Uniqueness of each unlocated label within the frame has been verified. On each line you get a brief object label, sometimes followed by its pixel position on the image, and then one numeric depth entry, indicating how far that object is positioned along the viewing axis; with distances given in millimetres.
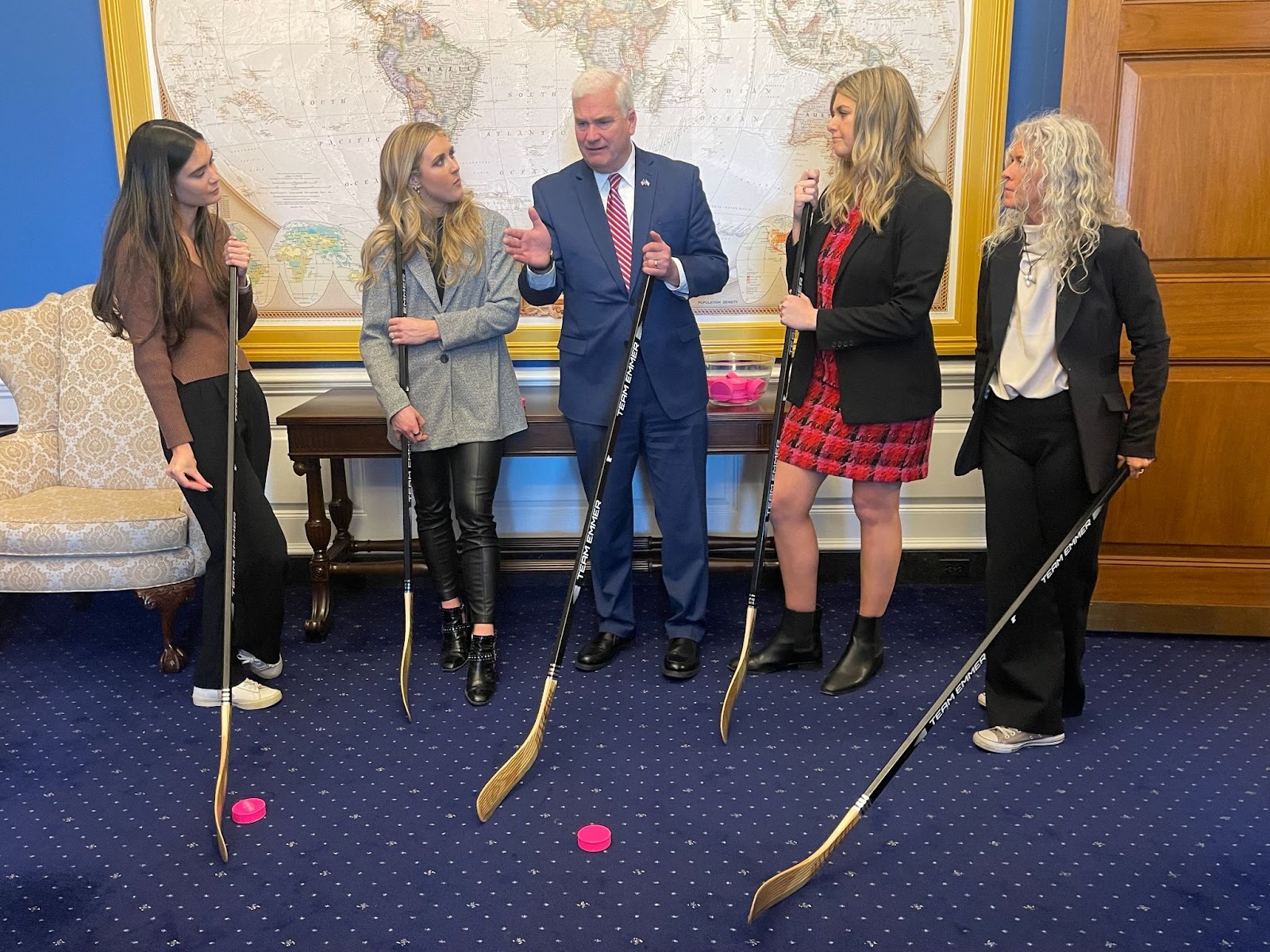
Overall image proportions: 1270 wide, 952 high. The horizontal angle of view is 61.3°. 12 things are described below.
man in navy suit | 2949
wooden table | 3484
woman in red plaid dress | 2732
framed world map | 3641
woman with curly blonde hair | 2529
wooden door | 3188
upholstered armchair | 3566
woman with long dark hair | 2715
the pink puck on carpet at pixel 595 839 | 2387
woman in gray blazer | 2939
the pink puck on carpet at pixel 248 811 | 2521
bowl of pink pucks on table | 3615
